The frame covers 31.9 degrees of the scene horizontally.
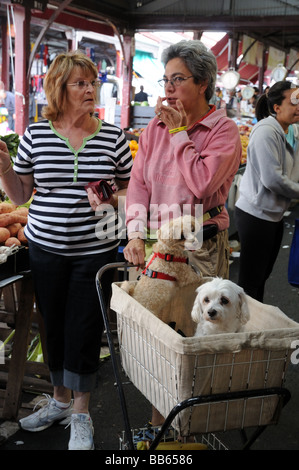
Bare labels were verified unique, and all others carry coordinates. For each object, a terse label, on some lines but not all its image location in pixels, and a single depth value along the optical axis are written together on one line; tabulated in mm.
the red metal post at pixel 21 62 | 8250
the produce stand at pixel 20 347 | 2826
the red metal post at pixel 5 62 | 14693
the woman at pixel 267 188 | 3365
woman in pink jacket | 2131
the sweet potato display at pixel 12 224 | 2926
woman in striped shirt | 2521
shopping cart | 1490
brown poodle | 2045
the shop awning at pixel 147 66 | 20969
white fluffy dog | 1775
